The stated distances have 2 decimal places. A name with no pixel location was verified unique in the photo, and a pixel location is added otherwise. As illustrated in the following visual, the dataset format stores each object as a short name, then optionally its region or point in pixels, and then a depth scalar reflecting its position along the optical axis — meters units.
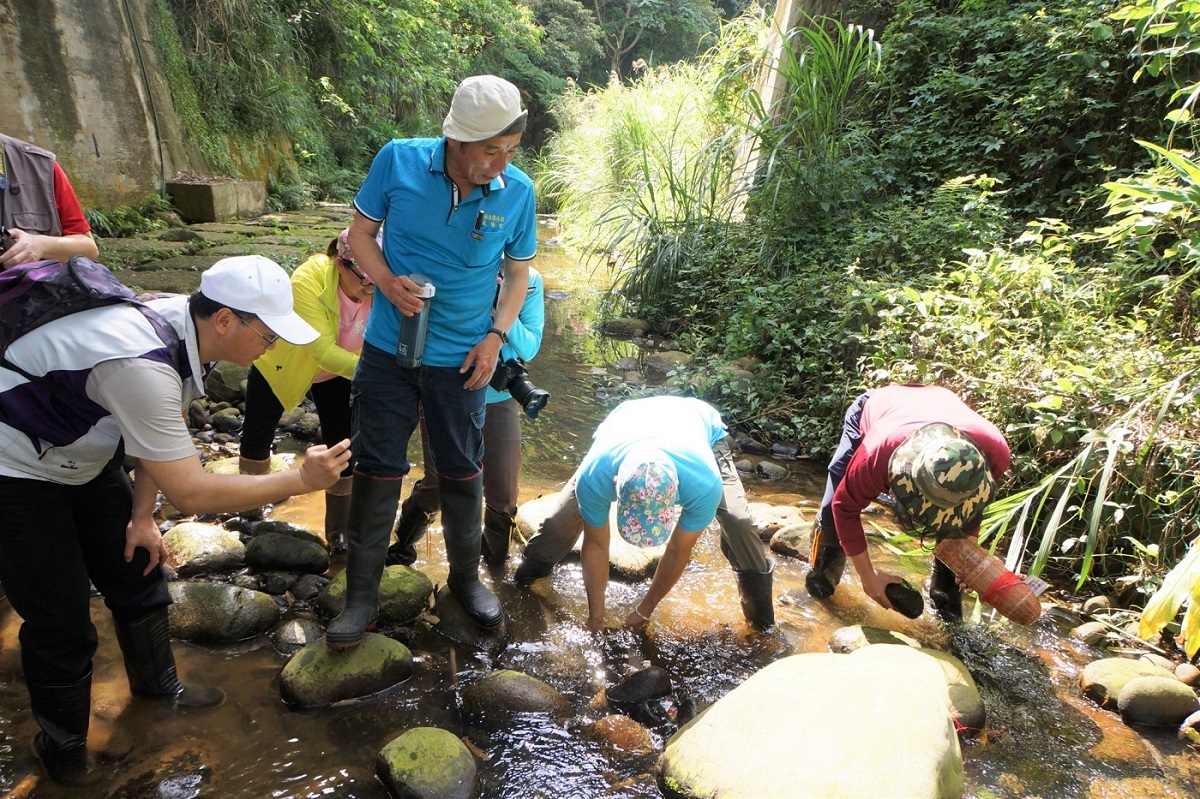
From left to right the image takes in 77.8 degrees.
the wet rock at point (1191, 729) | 2.62
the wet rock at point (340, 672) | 2.39
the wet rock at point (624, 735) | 2.41
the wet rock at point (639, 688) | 2.58
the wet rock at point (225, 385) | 4.58
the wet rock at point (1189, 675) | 2.82
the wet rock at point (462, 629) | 2.81
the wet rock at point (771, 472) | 4.71
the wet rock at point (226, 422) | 4.30
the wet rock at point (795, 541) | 3.71
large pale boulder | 1.94
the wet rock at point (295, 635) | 2.66
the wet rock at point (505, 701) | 2.45
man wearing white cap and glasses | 1.67
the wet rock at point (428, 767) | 2.05
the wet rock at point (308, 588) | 2.95
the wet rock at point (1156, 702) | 2.65
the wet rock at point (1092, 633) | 3.10
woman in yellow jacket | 2.76
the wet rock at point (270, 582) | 2.93
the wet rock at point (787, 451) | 4.98
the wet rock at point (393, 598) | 2.80
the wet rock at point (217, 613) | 2.64
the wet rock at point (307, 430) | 4.46
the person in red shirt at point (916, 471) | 2.51
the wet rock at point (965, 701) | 2.54
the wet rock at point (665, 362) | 6.27
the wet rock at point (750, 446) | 5.06
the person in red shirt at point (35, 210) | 2.49
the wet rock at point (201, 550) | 2.97
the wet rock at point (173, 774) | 2.02
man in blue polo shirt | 2.28
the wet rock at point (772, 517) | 3.88
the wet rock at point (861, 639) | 2.92
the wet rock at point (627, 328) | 7.56
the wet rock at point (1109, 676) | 2.73
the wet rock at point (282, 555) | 3.04
